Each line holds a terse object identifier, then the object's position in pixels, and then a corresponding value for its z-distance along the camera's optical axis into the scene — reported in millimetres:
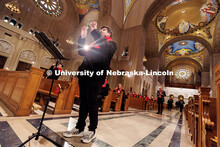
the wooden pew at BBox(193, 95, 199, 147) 1640
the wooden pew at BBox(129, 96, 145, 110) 7609
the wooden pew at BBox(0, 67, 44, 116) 2053
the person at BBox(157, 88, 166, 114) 5648
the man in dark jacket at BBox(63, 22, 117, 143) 1383
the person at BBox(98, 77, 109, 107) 3039
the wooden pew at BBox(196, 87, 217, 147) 1049
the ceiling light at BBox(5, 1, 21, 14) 8582
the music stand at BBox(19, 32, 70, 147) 1210
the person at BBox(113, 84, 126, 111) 5438
